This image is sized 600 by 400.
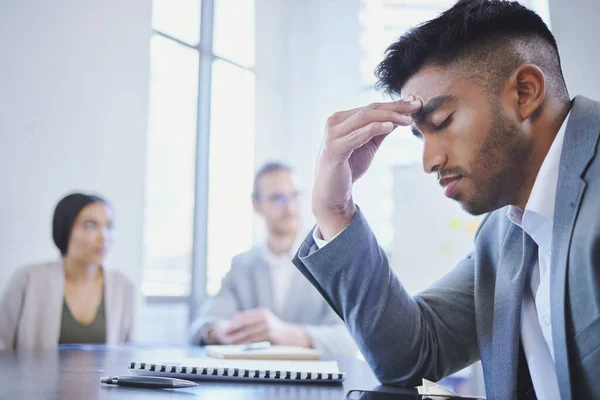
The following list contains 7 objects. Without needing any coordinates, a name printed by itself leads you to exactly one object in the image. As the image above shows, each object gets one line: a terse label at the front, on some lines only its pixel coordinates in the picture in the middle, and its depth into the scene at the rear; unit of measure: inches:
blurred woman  104.7
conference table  29.8
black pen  31.5
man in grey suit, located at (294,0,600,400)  37.1
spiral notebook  35.6
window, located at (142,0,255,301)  156.7
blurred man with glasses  77.2
